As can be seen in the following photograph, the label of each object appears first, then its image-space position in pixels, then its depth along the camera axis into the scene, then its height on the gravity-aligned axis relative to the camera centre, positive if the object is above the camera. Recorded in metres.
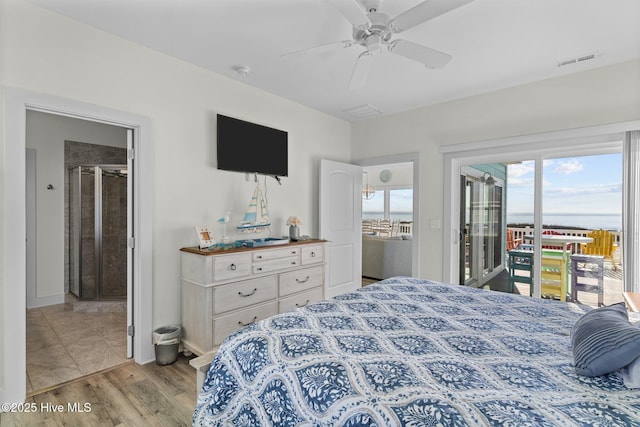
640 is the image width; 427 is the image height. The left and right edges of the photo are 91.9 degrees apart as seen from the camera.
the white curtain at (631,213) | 2.66 -0.02
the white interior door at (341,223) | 4.12 -0.19
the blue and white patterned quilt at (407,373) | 0.90 -0.57
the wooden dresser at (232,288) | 2.54 -0.72
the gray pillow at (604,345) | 1.01 -0.47
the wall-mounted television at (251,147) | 3.10 +0.66
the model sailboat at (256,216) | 3.22 -0.07
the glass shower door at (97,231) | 4.10 -0.31
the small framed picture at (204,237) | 2.73 -0.26
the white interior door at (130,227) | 2.61 -0.16
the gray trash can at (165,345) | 2.55 -1.13
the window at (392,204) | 9.29 +0.17
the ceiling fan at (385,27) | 1.61 +1.06
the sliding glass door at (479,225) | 3.68 -0.18
